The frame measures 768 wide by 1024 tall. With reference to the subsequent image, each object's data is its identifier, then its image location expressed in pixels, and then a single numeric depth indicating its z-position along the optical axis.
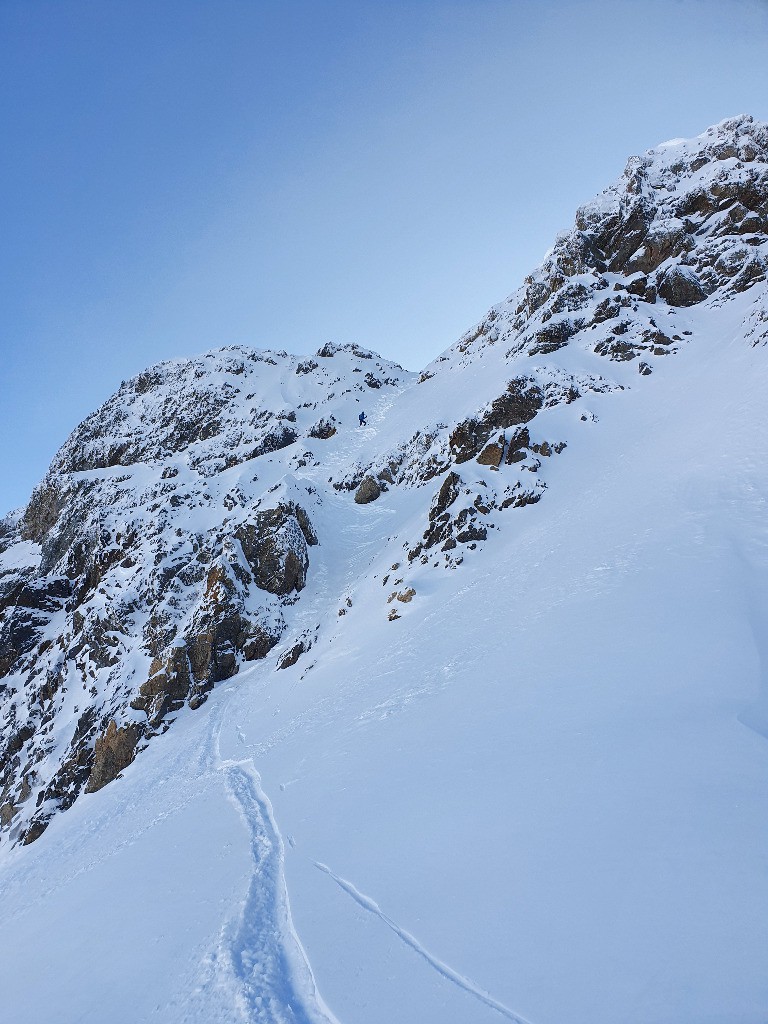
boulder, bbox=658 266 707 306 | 39.41
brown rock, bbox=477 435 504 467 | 27.91
